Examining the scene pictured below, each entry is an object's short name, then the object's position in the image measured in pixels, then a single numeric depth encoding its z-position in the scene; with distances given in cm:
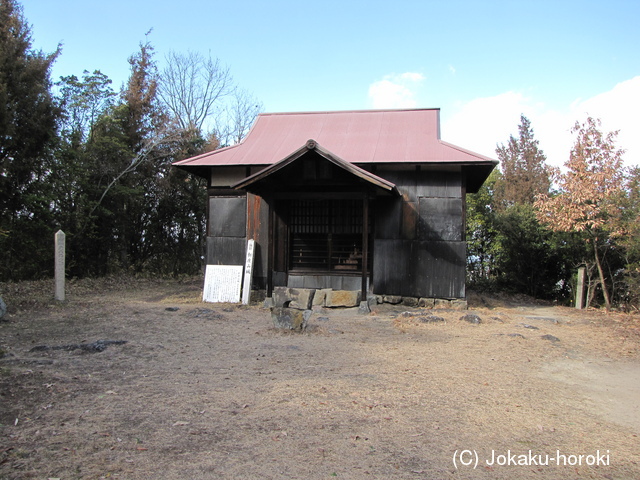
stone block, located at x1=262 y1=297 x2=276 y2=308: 1035
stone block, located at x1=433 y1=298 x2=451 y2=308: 1061
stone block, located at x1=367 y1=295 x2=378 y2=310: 1057
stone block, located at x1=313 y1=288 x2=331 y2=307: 1036
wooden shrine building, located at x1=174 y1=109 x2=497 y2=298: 1020
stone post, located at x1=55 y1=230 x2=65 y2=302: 1032
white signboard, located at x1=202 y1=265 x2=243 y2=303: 1102
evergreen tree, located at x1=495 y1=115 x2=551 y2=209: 3161
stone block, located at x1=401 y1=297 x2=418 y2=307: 1070
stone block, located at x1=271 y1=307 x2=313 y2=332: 748
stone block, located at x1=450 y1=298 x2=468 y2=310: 1055
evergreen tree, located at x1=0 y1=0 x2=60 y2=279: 1230
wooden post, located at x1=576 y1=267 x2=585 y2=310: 1227
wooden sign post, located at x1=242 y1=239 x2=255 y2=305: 1088
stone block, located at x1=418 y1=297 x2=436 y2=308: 1068
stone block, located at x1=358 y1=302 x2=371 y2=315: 985
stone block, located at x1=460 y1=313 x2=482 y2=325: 885
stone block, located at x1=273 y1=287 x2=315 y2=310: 1041
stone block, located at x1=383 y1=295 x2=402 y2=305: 1076
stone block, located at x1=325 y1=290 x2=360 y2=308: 1016
